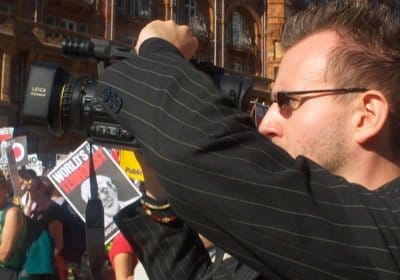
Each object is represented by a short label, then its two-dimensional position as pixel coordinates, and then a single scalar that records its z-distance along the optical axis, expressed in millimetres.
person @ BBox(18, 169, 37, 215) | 6637
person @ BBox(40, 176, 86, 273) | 6527
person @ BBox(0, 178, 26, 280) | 5406
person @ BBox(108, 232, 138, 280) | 4363
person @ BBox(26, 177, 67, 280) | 6098
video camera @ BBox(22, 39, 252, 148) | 1459
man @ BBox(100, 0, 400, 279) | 1120
